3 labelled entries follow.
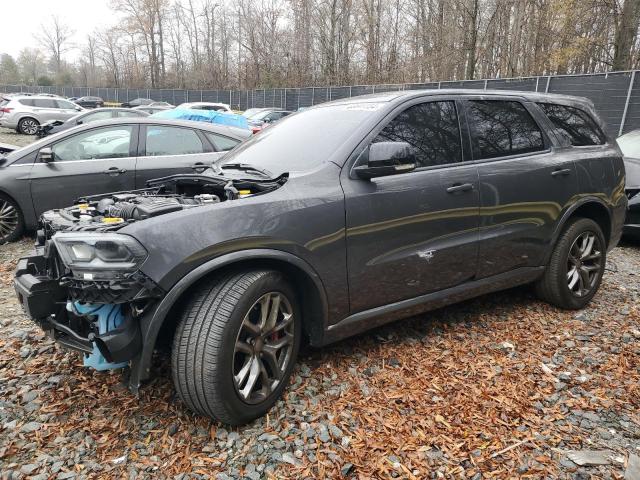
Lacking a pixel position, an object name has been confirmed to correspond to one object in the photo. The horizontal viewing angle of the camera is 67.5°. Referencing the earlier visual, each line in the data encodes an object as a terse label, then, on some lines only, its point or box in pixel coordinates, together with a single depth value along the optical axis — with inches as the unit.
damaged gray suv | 89.7
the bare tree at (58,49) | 2915.1
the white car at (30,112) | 810.8
